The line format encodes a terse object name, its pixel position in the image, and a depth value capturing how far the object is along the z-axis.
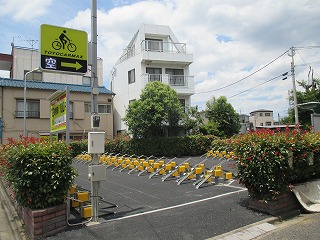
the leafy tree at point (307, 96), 29.33
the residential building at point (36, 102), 20.94
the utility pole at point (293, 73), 20.71
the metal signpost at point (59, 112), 5.57
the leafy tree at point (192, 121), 19.53
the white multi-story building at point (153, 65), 23.23
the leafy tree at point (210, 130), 21.61
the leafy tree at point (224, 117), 22.31
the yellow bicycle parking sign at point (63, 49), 5.36
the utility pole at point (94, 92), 5.18
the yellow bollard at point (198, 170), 9.24
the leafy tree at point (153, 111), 17.73
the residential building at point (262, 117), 66.96
